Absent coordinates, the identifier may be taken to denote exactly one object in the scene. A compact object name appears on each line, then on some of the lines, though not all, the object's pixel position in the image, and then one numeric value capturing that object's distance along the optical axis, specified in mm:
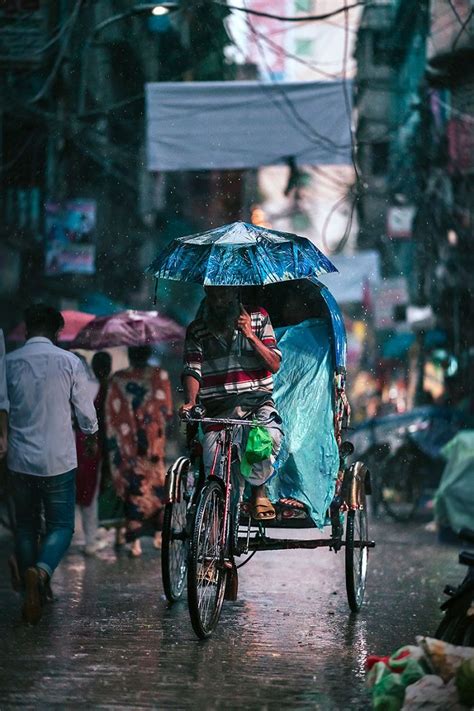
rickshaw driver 11687
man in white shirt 12497
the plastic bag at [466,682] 7454
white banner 22030
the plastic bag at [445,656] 7710
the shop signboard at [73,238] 25102
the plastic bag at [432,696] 7555
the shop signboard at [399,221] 49009
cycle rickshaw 11143
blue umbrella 11666
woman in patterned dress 18362
